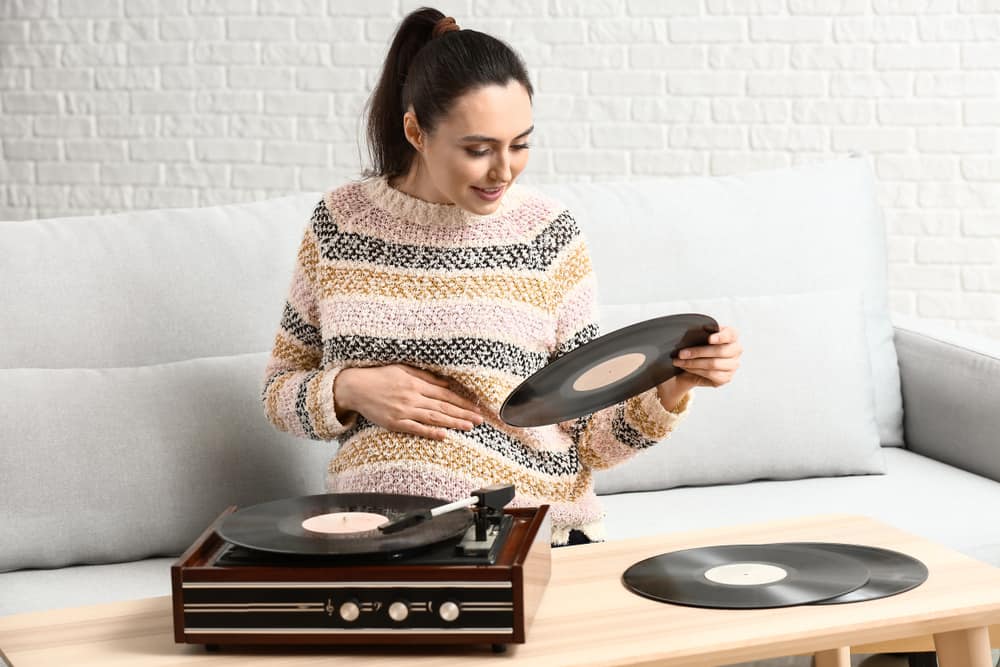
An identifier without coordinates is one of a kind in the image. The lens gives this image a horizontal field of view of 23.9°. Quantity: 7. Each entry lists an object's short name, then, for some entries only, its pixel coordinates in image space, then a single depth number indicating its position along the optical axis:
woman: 3.15
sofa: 3.54
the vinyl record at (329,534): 2.58
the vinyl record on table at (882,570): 2.72
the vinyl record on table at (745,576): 2.71
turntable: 2.57
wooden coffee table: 2.60
